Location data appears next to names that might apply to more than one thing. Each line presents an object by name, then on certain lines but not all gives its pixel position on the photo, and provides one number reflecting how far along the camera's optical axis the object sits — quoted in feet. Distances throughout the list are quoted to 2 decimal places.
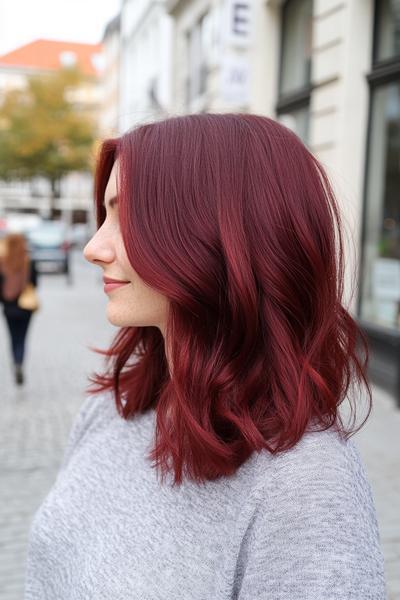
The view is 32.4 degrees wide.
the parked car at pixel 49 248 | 72.13
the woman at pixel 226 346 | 3.16
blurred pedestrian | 24.08
